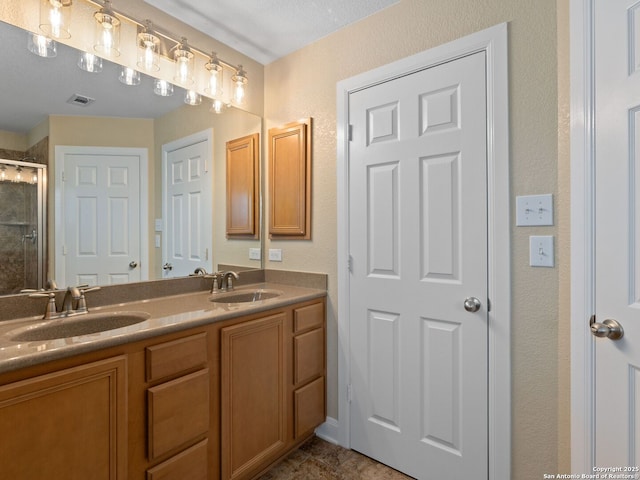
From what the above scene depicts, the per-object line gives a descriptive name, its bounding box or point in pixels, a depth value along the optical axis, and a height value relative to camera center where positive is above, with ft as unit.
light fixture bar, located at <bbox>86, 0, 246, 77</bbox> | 5.49 +3.66
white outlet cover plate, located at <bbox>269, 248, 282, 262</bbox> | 7.80 -0.35
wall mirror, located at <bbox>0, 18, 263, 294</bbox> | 4.63 +1.94
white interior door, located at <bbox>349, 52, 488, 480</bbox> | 5.08 -0.54
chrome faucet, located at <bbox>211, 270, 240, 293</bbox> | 6.98 -0.86
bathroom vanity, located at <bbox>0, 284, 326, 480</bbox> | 3.26 -1.89
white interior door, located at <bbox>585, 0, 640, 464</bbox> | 3.58 +0.10
